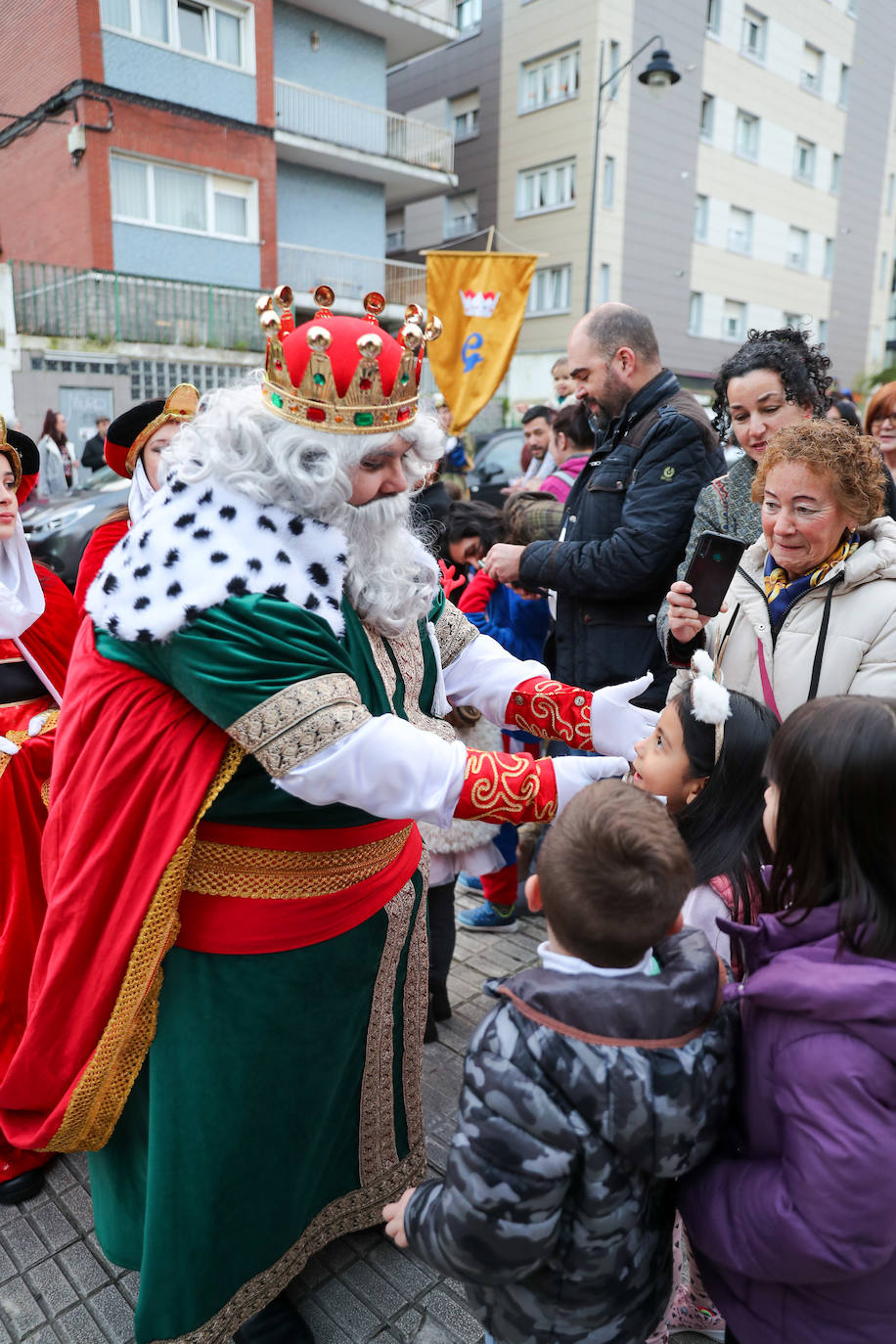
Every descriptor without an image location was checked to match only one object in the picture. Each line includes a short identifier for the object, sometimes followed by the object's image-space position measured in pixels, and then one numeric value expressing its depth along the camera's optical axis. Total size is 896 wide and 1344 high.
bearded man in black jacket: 3.15
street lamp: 11.02
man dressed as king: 1.61
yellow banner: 7.22
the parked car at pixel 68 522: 6.98
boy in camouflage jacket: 1.25
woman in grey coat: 2.91
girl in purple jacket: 1.17
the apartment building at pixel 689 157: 20.19
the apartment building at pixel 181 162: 14.43
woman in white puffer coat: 2.21
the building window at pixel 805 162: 25.11
